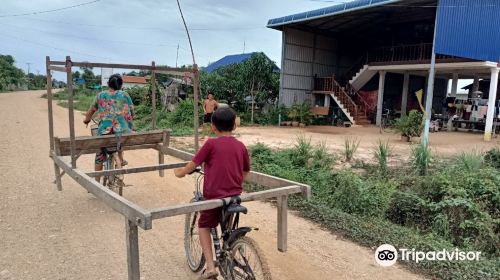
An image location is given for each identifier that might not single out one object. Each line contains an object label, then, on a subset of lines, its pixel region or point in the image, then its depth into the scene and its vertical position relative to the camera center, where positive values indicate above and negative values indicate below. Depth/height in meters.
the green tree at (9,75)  50.82 +2.10
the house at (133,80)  38.62 +1.31
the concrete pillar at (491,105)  15.85 -0.06
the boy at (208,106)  12.83 -0.38
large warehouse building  19.98 +2.50
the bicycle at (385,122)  19.56 -1.17
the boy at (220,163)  2.62 -0.47
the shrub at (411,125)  13.79 -0.86
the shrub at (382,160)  7.74 -1.22
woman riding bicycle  5.10 -0.25
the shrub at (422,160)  7.46 -1.16
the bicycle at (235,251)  2.50 -1.07
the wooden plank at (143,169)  4.22 -0.88
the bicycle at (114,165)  5.09 -1.00
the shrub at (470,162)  6.91 -1.09
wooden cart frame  2.41 -0.73
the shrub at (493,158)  8.22 -1.22
